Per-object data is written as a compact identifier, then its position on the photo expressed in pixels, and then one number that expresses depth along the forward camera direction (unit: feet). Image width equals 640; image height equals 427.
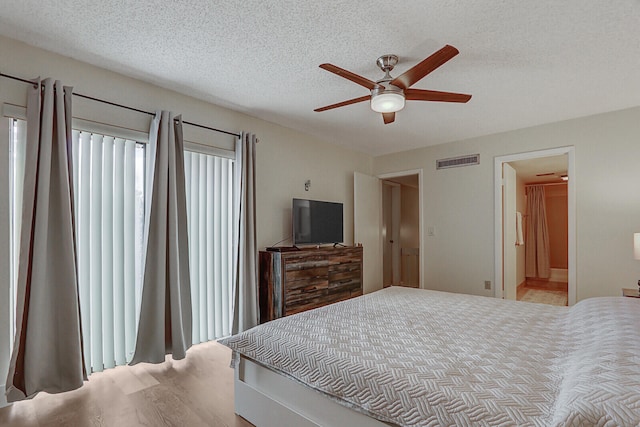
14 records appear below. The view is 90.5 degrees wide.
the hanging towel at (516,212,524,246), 18.08
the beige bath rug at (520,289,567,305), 16.75
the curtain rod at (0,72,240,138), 7.02
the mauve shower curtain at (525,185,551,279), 23.30
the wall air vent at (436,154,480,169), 14.31
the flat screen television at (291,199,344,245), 12.83
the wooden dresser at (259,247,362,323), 11.34
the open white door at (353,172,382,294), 16.11
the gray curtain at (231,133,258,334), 10.90
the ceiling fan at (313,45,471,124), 6.79
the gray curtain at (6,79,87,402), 6.74
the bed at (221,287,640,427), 3.50
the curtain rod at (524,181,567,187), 23.14
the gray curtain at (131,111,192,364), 8.71
